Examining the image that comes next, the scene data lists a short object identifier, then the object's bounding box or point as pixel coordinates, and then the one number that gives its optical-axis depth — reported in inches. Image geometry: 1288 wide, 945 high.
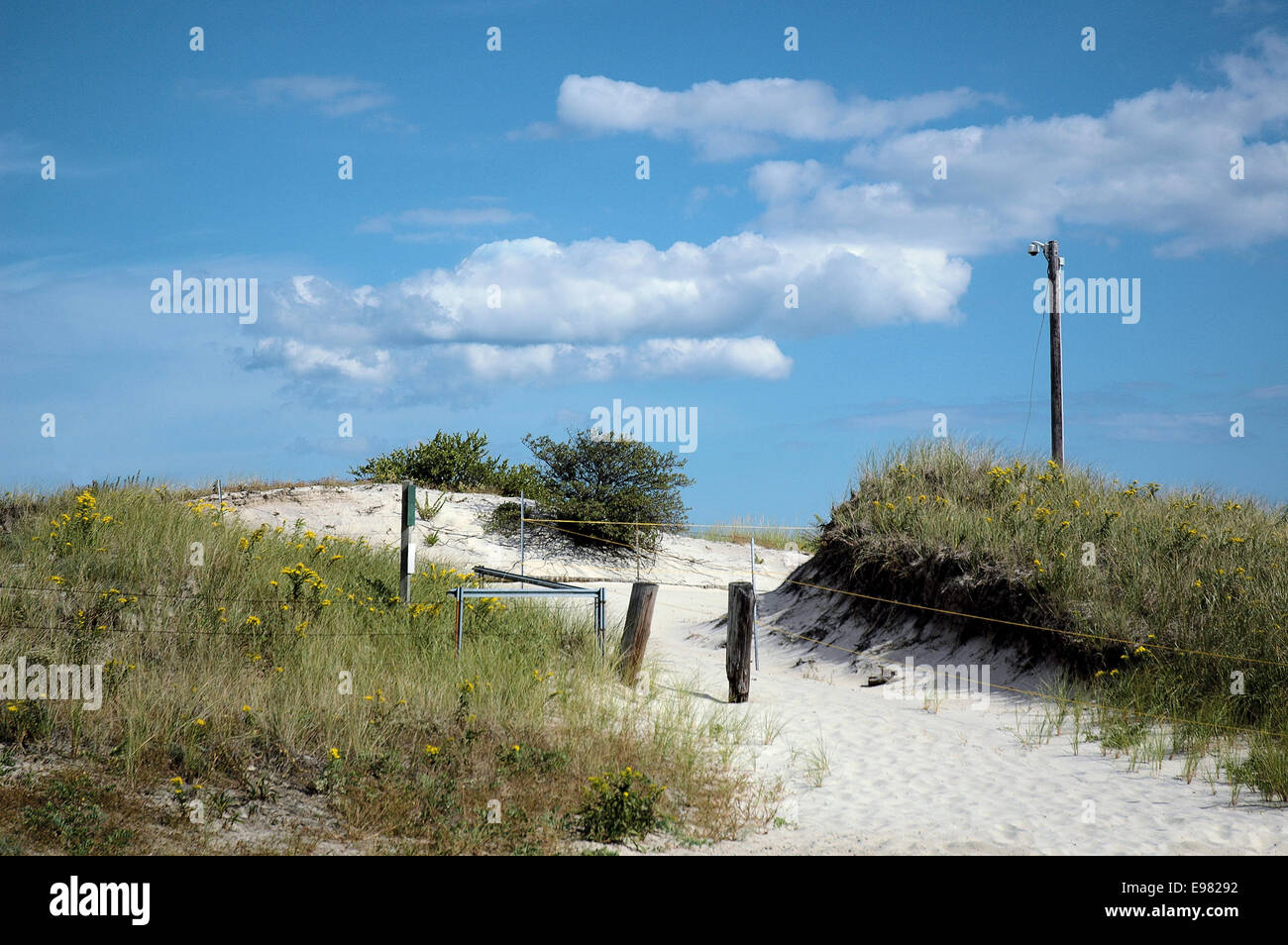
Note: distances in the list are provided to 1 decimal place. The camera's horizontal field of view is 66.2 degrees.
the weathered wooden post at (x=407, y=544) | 451.5
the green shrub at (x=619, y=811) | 283.3
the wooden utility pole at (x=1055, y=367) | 876.0
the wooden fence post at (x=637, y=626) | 472.4
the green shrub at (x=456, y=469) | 1213.7
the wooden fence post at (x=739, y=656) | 478.9
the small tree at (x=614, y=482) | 1084.5
